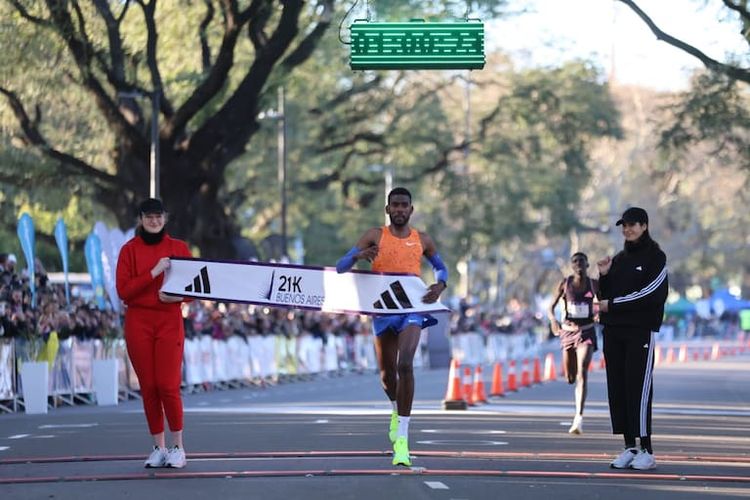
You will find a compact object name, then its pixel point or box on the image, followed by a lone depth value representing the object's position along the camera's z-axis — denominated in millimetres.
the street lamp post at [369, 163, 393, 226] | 55859
